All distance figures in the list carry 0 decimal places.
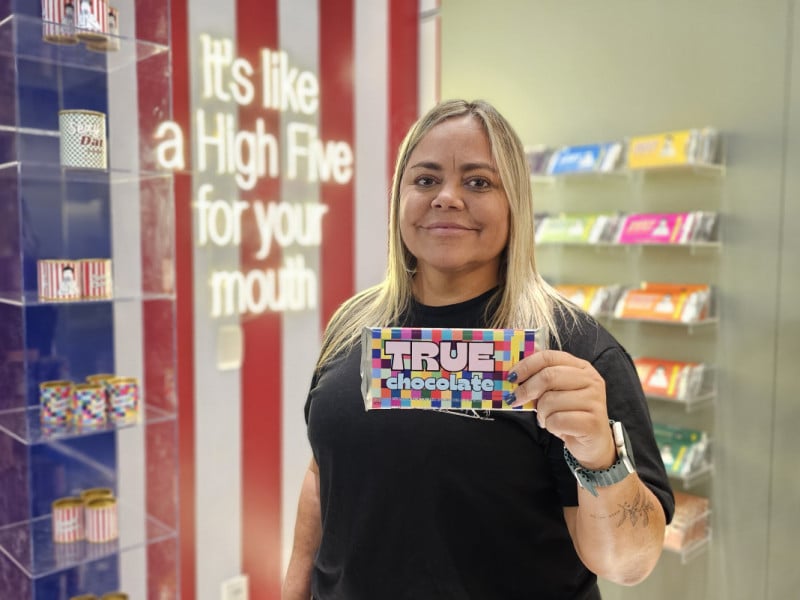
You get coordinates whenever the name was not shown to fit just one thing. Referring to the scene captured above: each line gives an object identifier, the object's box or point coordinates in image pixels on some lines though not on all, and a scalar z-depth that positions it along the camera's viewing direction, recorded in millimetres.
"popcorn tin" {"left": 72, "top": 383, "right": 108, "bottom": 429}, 2469
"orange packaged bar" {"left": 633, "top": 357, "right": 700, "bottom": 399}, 2900
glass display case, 2369
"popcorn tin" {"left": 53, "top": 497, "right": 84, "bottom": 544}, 2438
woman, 1211
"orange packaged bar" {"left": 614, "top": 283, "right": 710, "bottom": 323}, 2889
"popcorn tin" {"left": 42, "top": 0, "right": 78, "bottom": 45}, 2291
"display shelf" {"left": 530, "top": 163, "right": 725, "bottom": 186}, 2918
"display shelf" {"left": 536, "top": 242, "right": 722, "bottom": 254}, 2928
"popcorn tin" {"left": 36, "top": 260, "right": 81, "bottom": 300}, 2379
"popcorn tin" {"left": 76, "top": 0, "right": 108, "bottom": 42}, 2340
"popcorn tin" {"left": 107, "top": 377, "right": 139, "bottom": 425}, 2555
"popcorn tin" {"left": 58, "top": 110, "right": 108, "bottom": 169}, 2363
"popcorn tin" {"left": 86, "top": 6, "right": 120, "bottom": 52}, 2449
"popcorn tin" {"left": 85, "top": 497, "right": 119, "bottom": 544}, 2500
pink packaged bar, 2895
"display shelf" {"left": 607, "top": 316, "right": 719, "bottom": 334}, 2899
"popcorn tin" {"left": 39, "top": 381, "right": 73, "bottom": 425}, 2408
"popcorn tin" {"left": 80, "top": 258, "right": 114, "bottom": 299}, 2459
